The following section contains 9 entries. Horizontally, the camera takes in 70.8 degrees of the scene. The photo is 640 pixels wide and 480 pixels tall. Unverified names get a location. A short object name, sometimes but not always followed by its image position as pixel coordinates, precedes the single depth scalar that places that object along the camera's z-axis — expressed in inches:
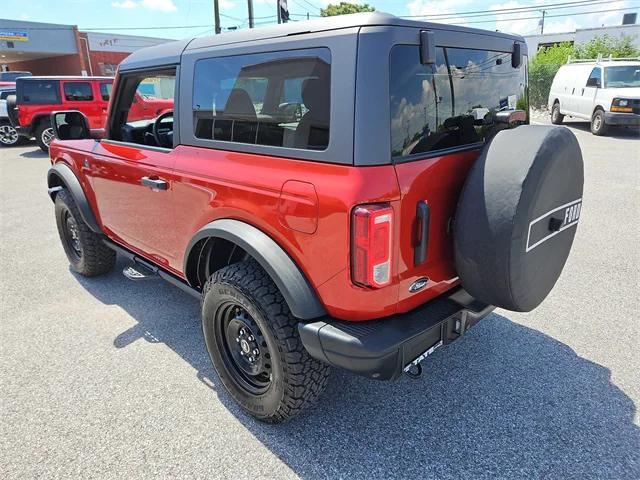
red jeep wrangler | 463.2
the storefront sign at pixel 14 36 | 1200.2
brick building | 1223.5
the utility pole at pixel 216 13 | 903.1
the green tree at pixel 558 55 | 794.2
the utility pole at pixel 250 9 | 863.3
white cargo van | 458.6
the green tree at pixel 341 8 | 1599.4
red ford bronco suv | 72.0
